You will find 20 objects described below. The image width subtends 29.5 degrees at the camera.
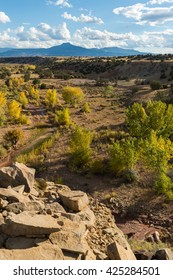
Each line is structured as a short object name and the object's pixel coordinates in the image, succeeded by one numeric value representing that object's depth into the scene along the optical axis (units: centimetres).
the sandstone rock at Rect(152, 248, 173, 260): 1308
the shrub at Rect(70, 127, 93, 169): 2905
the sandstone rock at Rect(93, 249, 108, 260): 1304
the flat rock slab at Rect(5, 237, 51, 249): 1195
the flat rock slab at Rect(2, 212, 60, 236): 1238
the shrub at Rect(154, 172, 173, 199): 2336
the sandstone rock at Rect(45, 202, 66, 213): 1592
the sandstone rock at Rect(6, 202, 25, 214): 1445
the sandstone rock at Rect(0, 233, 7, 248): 1220
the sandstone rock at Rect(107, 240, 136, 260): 1234
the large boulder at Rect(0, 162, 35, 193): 1783
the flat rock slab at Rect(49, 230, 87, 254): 1227
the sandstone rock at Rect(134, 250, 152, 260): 1402
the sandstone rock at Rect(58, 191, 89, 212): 1703
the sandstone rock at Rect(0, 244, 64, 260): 1121
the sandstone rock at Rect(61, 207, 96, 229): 1530
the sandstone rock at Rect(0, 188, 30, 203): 1545
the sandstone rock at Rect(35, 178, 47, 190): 1977
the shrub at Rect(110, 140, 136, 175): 2639
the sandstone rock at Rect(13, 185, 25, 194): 1672
